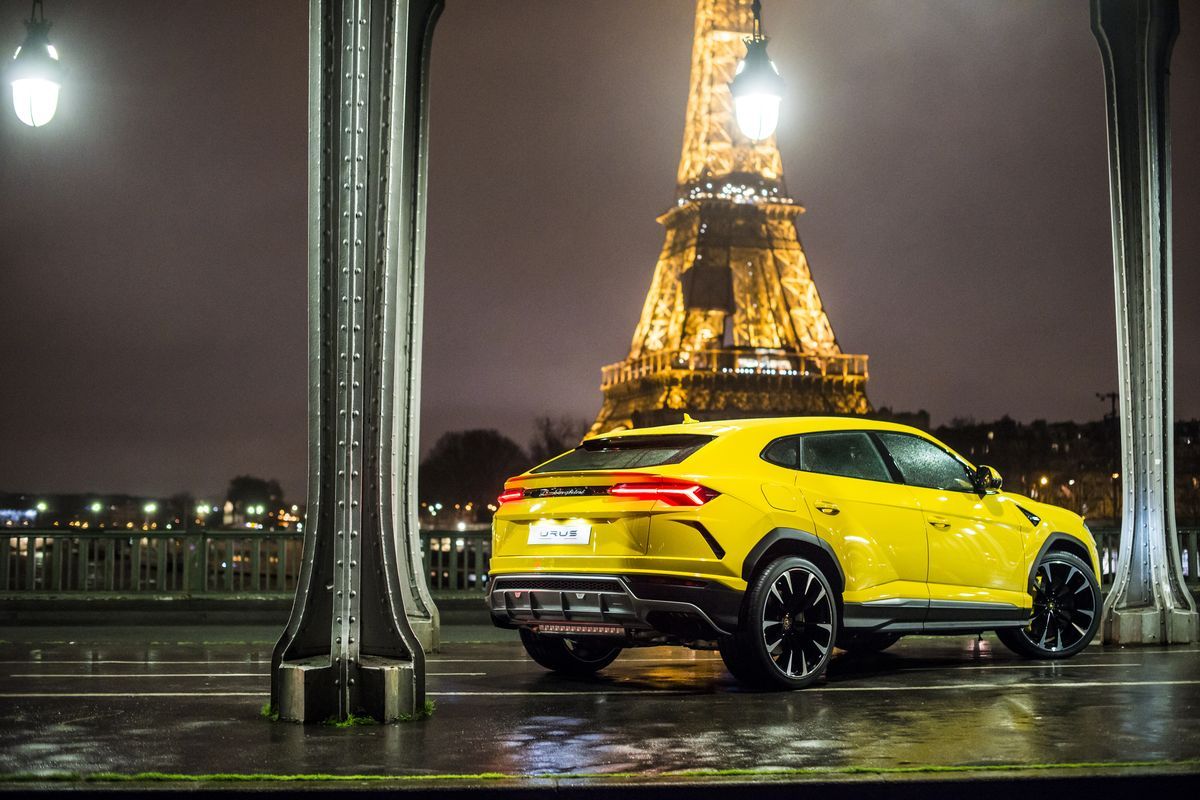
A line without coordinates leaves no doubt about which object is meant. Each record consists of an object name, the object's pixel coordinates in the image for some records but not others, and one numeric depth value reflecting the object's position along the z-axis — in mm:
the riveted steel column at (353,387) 7762
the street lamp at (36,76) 12883
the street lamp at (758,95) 13219
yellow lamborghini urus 9008
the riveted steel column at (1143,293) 12875
